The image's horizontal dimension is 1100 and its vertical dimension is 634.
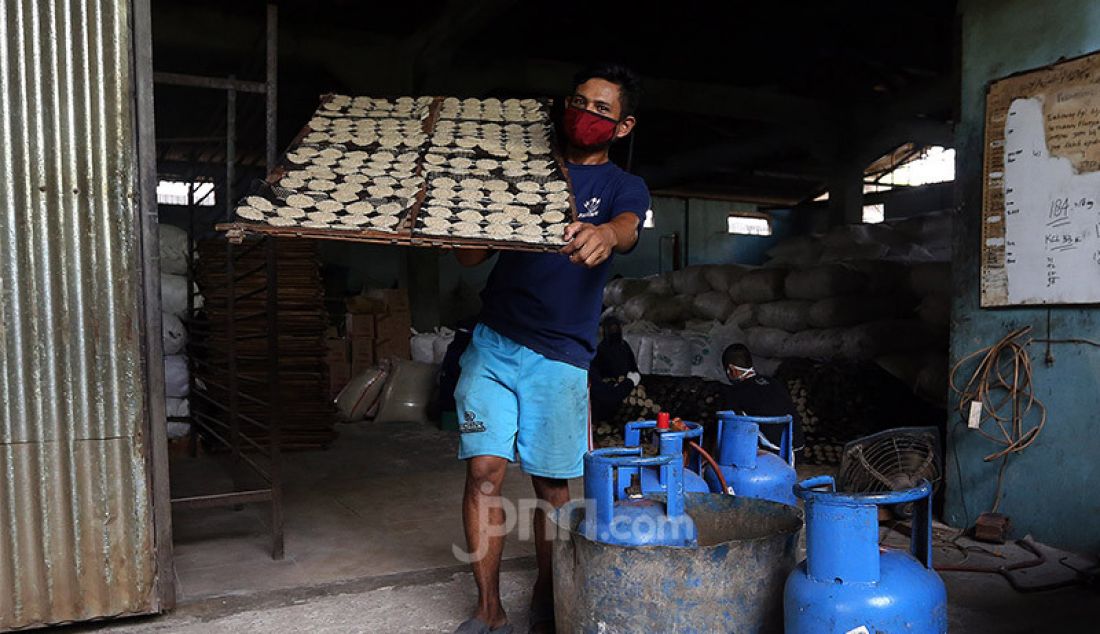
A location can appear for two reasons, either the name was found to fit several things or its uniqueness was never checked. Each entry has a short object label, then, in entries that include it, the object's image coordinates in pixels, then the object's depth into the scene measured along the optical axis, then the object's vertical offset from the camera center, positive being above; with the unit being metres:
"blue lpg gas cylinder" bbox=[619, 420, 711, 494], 2.70 -0.58
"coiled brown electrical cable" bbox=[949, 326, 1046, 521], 3.81 -0.54
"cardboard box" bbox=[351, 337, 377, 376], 8.56 -0.73
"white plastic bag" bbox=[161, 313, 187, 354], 5.83 -0.36
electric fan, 4.02 -0.91
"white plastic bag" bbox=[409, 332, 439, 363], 8.41 -0.66
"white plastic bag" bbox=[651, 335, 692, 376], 7.29 -0.66
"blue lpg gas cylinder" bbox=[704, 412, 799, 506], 3.22 -0.73
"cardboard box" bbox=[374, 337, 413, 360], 8.70 -0.69
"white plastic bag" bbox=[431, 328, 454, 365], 8.34 -0.66
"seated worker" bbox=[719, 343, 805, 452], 4.14 -0.59
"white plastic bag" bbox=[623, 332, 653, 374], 7.35 -0.61
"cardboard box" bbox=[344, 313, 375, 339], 8.55 -0.43
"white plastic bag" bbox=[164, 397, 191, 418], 5.92 -0.89
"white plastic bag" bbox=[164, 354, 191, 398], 5.82 -0.66
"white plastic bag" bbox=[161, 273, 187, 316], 6.02 -0.06
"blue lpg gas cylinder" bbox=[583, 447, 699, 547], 2.31 -0.66
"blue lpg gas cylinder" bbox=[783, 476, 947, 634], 1.91 -0.72
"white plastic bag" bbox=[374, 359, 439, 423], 7.66 -1.06
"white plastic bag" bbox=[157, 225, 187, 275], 5.96 +0.26
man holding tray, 2.66 -0.26
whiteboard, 3.52 +0.42
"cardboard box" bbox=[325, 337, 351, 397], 8.39 -0.81
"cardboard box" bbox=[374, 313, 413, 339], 8.70 -0.45
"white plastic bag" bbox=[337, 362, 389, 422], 7.70 -1.05
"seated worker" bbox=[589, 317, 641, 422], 6.36 -0.73
